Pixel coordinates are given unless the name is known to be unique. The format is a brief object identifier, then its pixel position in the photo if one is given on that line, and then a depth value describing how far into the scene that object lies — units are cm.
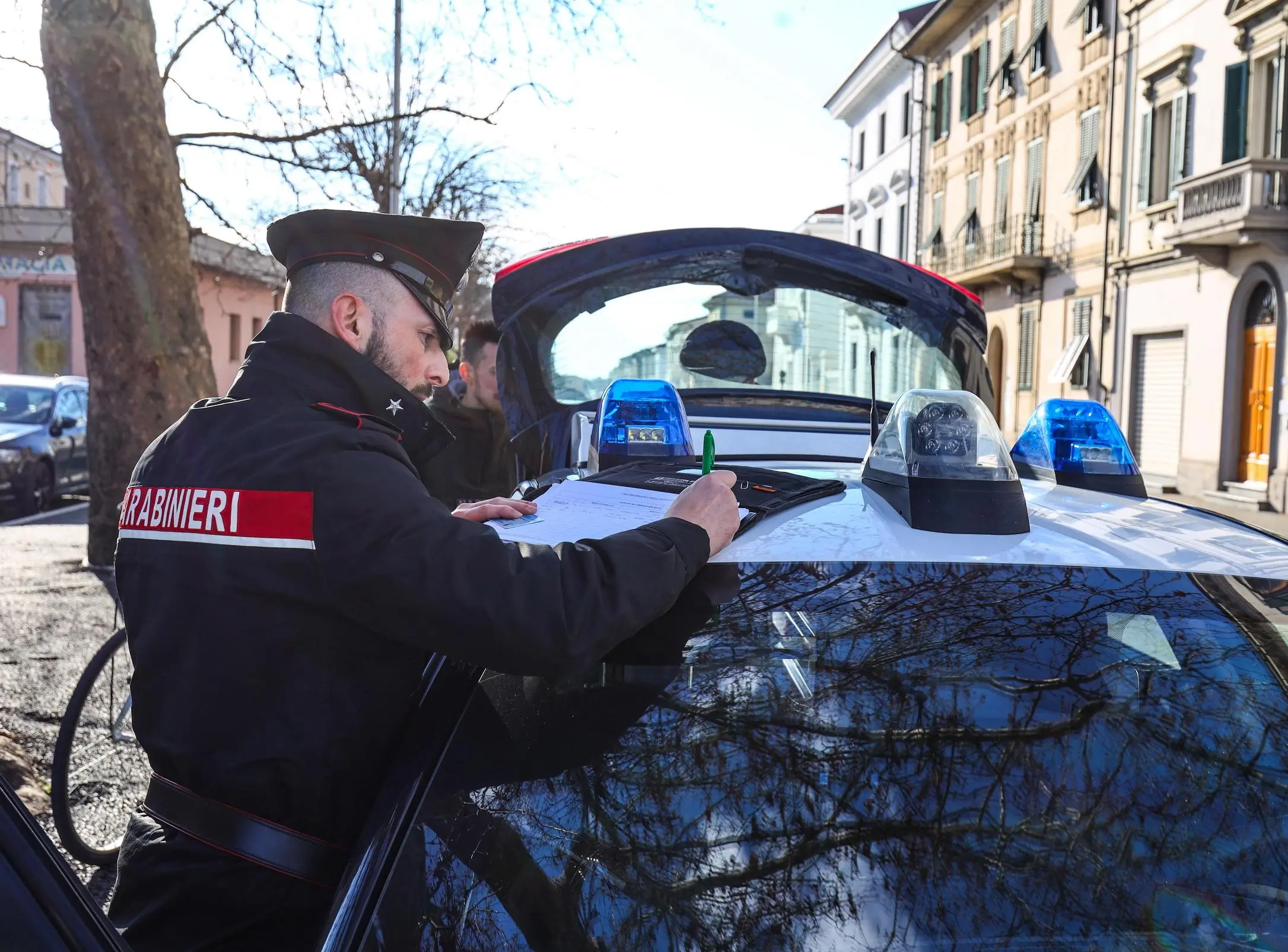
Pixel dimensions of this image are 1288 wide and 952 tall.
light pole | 1948
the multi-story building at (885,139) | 3769
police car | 150
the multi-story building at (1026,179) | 2533
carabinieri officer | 164
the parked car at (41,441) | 1482
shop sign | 3284
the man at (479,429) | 555
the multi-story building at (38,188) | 4616
